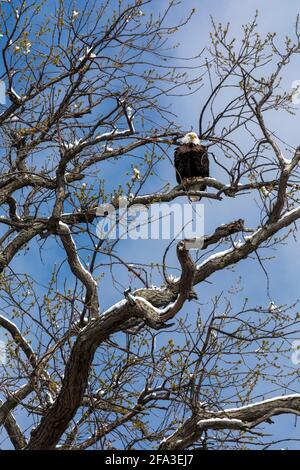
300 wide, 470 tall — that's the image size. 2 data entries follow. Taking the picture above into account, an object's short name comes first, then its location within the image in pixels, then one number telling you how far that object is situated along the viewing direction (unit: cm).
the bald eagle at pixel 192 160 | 1791
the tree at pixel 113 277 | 1318
